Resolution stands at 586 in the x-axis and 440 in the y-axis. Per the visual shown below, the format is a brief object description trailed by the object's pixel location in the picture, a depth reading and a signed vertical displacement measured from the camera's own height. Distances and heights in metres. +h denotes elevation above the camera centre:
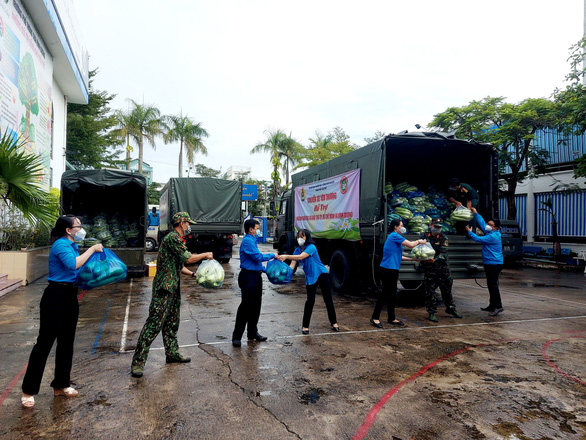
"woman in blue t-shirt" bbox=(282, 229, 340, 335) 5.84 -0.68
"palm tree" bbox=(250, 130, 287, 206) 33.44 +6.65
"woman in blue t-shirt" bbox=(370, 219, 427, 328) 6.13 -0.49
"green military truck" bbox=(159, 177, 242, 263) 14.66 +0.71
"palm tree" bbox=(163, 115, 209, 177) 31.41 +7.13
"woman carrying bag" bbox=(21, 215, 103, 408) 3.46 -0.76
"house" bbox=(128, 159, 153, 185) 60.02 +8.63
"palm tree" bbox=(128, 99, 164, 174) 29.33 +7.36
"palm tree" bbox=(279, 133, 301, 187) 33.56 +6.36
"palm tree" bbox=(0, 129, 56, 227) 6.35 +0.62
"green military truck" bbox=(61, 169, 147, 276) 10.99 +0.56
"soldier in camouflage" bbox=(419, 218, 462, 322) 6.73 -0.70
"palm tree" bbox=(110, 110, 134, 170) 29.25 +7.22
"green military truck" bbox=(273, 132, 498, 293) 7.65 +0.89
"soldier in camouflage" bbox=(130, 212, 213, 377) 4.19 -0.73
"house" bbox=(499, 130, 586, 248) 17.12 +1.70
